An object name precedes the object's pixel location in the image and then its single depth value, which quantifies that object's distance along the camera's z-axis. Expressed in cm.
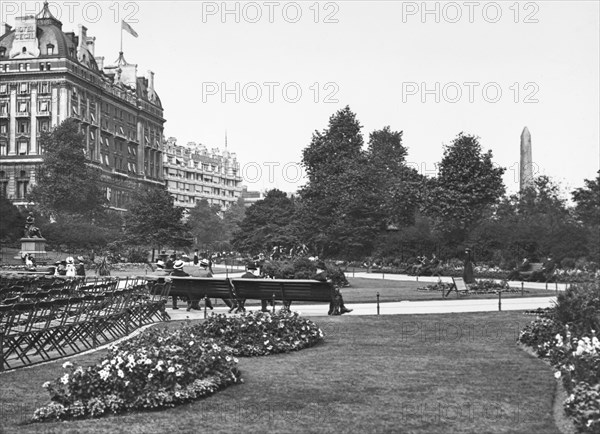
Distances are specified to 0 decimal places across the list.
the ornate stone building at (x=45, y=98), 10325
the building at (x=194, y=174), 17162
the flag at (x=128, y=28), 11659
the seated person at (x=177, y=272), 2469
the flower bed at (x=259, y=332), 1380
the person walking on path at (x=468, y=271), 3403
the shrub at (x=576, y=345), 819
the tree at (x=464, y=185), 6438
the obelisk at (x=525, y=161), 7349
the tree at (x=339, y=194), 6975
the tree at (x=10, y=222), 6875
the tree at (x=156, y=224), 7950
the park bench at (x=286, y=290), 2086
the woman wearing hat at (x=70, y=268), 3453
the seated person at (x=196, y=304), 2334
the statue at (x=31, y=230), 6178
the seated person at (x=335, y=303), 2131
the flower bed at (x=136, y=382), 924
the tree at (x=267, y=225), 8719
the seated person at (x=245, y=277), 2200
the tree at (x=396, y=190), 7031
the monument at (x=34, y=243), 6051
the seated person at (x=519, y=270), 4325
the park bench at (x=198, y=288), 2238
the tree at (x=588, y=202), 4978
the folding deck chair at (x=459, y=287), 2991
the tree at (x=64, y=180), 8331
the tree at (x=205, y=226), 13675
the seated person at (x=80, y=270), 3484
